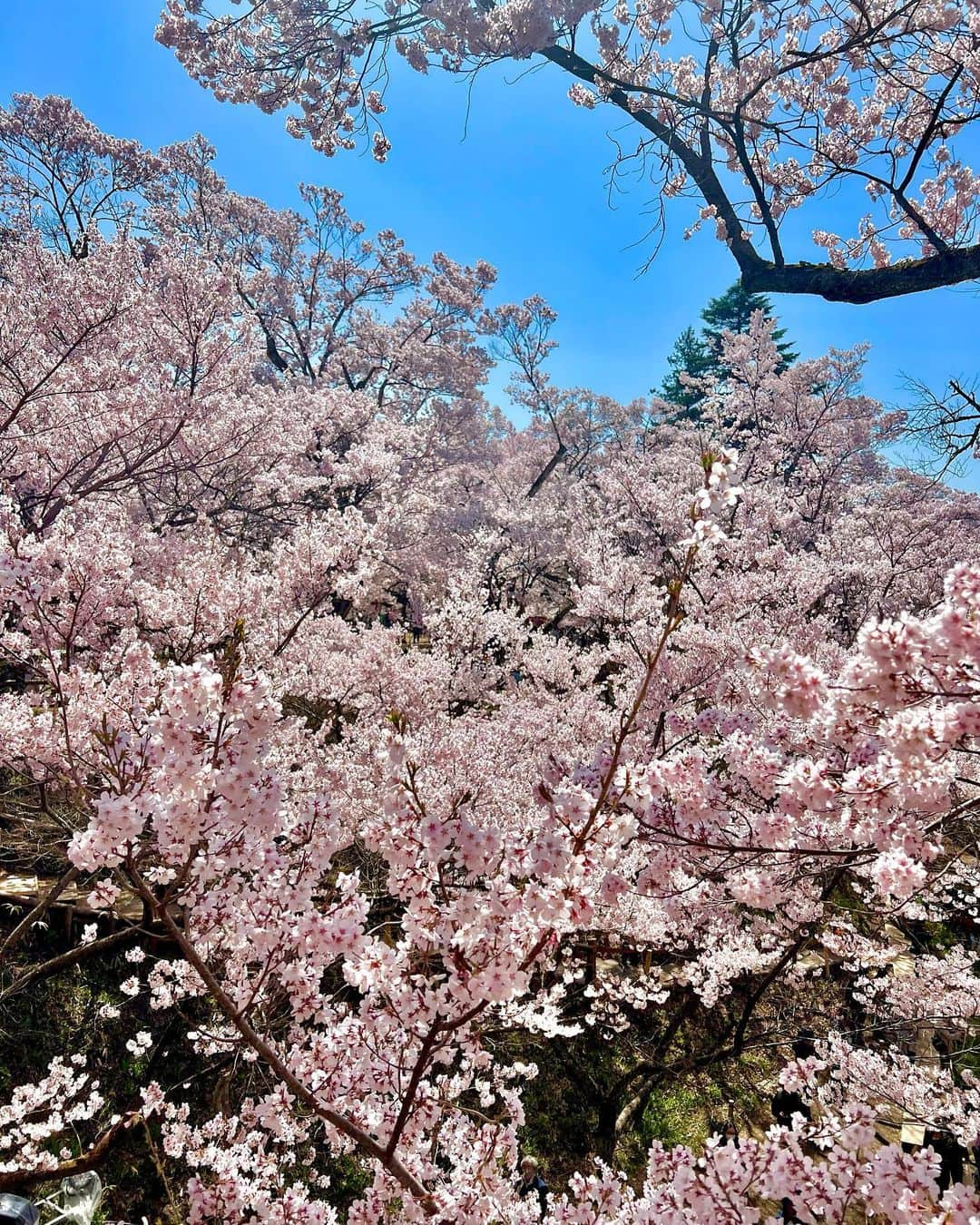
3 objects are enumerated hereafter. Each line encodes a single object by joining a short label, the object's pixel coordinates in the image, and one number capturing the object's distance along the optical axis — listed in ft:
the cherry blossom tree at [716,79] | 11.14
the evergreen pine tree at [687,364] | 105.91
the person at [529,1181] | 14.75
